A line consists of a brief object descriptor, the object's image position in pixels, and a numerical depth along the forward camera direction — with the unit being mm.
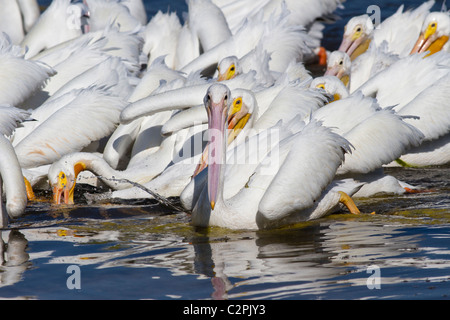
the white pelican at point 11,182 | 10625
